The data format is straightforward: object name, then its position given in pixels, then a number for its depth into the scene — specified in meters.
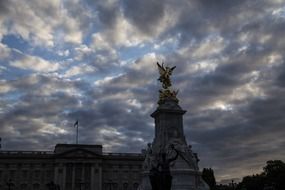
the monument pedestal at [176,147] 56.59
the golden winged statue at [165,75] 65.50
